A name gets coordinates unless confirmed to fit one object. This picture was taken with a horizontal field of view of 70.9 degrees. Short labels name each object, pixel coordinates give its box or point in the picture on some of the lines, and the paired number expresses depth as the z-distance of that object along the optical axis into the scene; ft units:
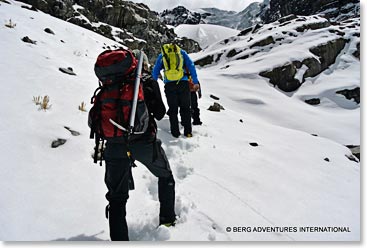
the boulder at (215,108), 31.27
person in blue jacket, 17.74
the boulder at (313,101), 60.95
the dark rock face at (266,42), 96.20
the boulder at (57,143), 13.51
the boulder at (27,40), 29.16
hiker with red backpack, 8.22
